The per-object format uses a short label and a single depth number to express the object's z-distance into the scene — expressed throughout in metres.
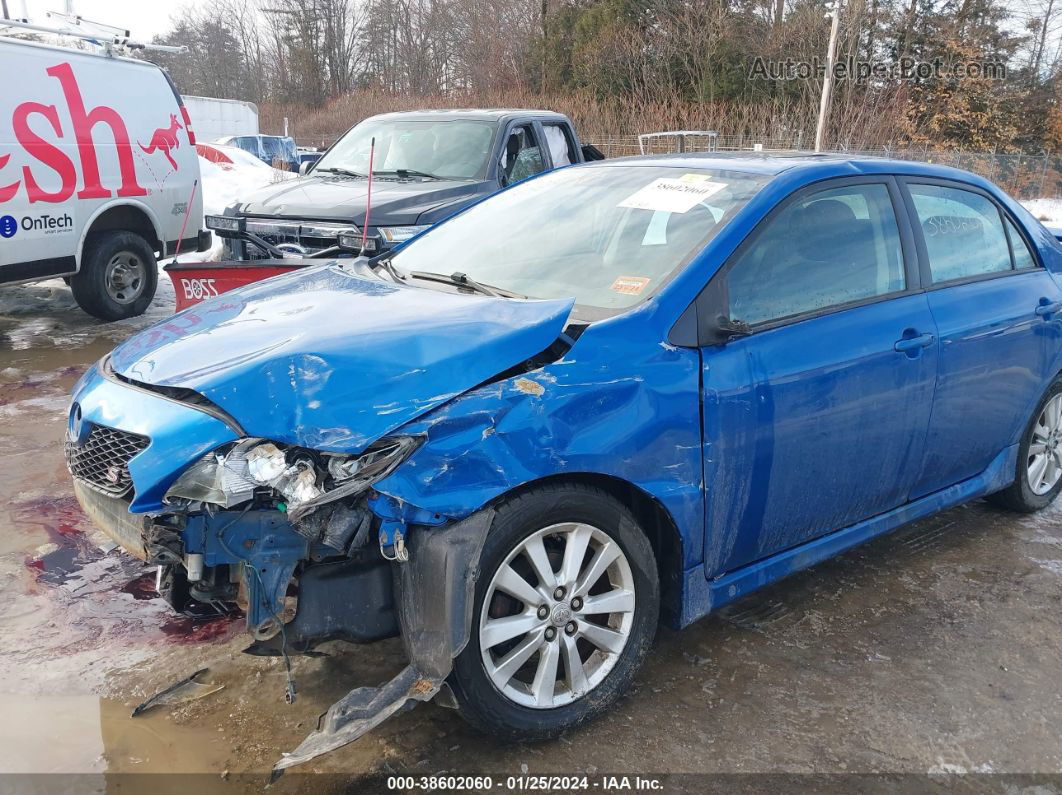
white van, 7.20
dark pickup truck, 6.89
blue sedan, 2.37
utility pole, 22.61
